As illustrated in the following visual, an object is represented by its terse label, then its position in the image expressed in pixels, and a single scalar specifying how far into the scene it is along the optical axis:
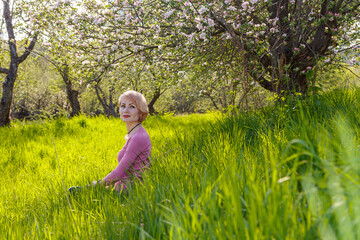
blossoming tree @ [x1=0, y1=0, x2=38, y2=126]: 11.02
